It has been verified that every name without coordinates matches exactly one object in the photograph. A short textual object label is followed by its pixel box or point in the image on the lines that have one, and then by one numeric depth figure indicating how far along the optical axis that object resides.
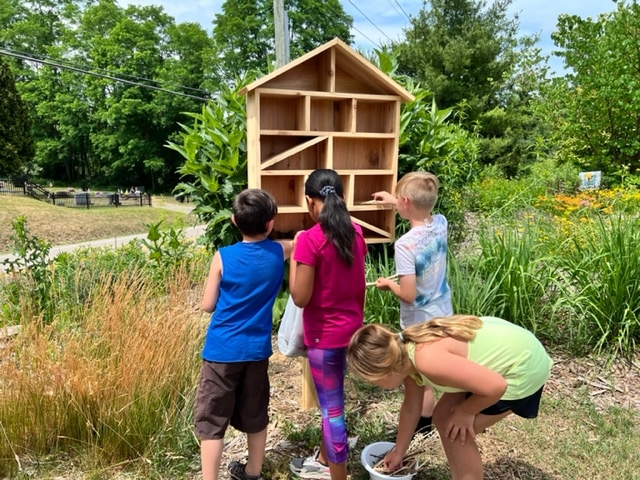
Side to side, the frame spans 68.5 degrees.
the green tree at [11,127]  24.52
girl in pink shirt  2.11
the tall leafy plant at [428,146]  4.07
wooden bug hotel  3.00
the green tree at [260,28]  33.50
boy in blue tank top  2.19
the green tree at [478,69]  19.28
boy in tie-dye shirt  2.38
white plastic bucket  2.26
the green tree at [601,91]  9.62
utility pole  6.75
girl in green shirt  1.82
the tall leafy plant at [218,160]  3.64
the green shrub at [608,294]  3.58
